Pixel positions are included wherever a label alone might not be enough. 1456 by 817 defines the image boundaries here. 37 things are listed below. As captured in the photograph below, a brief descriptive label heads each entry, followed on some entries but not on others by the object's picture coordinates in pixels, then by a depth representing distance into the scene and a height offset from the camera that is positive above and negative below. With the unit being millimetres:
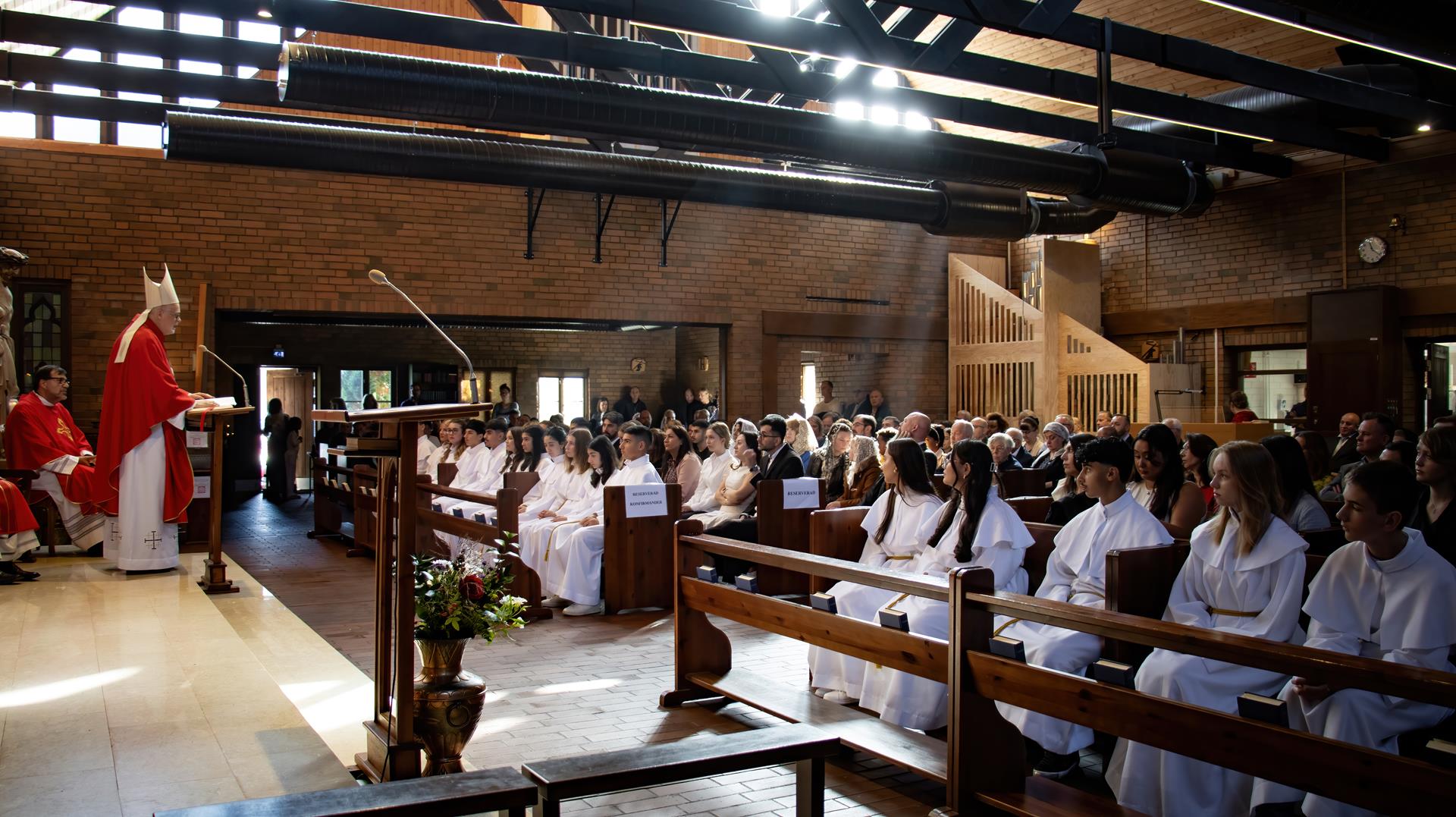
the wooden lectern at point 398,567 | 3311 -510
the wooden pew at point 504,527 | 6969 -832
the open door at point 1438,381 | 12555 +249
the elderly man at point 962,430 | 9641 -222
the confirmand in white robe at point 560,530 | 7547 -888
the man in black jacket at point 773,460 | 7934 -399
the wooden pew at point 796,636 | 3703 -926
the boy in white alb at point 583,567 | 7258 -1104
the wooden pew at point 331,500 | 11141 -958
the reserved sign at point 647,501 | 7234 -636
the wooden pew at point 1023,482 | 7688 -573
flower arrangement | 3564 -651
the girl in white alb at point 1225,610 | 3396 -741
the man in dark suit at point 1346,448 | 8367 -369
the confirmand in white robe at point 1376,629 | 3148 -711
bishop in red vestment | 6758 -208
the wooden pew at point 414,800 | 2436 -933
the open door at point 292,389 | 18625 +420
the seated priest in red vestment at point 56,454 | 7496 -282
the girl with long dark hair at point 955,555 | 4422 -687
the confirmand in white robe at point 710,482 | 8686 -620
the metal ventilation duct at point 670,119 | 7273 +2248
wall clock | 12641 +1856
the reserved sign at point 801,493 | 7477 -614
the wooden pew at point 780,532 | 7375 -885
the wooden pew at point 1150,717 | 2365 -844
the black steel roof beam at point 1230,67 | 8055 +2830
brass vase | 3502 -989
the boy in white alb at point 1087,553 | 4082 -636
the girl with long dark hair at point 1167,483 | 4973 -380
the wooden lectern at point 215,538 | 6441 -774
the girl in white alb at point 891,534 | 5008 -656
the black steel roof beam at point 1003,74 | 7652 +2851
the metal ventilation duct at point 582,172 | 9445 +2362
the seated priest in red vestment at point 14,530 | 6680 -742
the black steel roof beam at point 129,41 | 9594 +3686
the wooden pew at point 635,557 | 7203 -1035
